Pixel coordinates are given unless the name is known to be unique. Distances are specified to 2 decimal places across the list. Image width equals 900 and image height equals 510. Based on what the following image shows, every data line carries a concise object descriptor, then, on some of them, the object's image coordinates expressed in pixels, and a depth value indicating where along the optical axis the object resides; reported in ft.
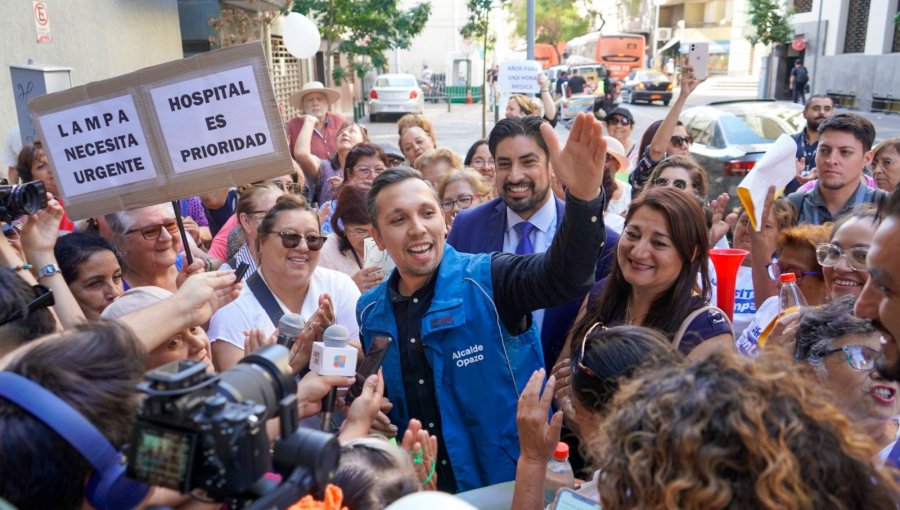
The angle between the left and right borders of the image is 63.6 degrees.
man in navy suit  12.54
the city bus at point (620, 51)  155.43
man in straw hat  28.25
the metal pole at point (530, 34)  37.28
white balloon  34.45
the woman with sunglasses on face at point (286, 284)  10.39
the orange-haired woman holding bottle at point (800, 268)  10.98
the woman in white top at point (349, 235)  14.56
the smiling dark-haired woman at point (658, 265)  9.55
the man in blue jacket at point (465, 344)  8.55
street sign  26.55
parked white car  86.28
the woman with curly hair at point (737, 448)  4.00
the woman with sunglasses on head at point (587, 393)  7.09
